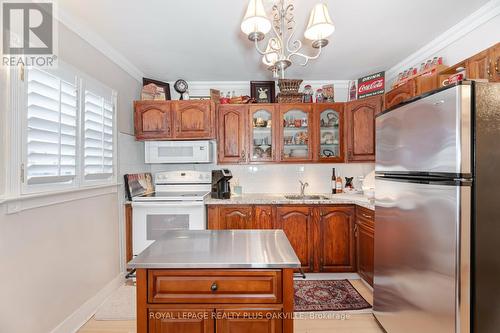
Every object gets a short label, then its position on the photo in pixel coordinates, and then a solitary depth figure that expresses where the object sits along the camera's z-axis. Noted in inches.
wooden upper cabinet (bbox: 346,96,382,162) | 117.3
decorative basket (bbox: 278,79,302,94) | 126.2
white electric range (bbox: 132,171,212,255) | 111.4
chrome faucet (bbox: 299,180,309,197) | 129.2
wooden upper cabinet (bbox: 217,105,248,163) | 126.3
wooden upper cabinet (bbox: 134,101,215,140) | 122.0
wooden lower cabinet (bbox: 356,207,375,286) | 97.6
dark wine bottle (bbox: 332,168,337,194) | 134.6
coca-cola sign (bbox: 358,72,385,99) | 116.8
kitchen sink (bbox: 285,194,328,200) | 121.0
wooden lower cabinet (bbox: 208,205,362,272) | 112.7
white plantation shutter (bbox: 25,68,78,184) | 64.1
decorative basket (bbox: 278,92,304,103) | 128.0
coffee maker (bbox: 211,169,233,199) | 123.6
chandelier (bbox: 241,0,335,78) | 49.5
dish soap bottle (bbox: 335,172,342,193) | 133.7
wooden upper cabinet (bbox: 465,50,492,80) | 64.9
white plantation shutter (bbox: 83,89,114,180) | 86.3
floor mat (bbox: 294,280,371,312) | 92.1
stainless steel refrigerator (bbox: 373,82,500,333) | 48.7
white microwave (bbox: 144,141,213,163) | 124.3
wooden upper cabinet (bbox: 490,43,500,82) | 61.5
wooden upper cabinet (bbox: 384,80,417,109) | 86.2
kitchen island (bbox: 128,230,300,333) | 44.3
